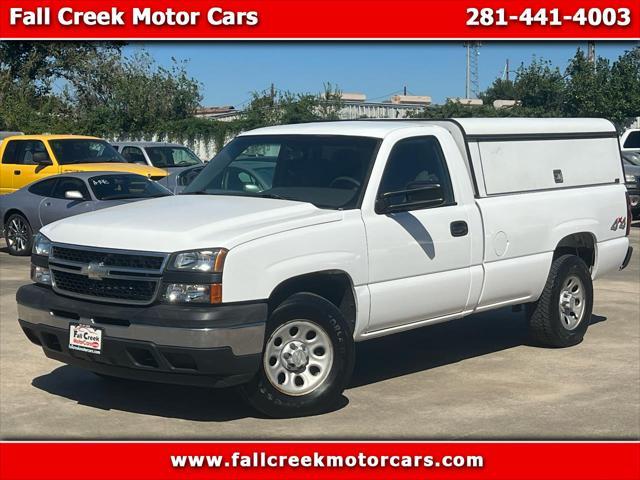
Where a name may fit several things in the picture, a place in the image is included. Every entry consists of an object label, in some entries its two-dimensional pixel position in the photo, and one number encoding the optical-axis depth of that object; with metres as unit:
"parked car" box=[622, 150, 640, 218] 21.95
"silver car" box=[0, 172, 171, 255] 15.30
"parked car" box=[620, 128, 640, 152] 27.14
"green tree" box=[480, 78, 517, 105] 66.19
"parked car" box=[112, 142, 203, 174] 24.09
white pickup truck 6.62
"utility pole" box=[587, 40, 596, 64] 43.23
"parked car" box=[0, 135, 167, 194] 19.77
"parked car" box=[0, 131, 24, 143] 24.86
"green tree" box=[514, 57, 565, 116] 44.31
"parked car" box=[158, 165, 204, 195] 19.11
